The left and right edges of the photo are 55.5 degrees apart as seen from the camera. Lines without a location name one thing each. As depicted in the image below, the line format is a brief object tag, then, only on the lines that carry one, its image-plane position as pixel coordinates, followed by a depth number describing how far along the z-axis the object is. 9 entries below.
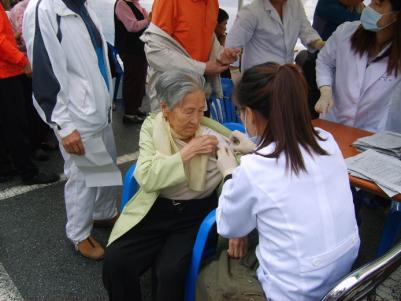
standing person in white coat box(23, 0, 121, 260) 1.75
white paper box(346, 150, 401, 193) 1.61
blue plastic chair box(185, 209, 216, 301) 1.58
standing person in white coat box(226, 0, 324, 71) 2.62
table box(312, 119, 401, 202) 1.62
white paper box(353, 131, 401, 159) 1.86
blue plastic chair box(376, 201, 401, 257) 2.07
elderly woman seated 1.65
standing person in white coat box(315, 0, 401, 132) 2.07
